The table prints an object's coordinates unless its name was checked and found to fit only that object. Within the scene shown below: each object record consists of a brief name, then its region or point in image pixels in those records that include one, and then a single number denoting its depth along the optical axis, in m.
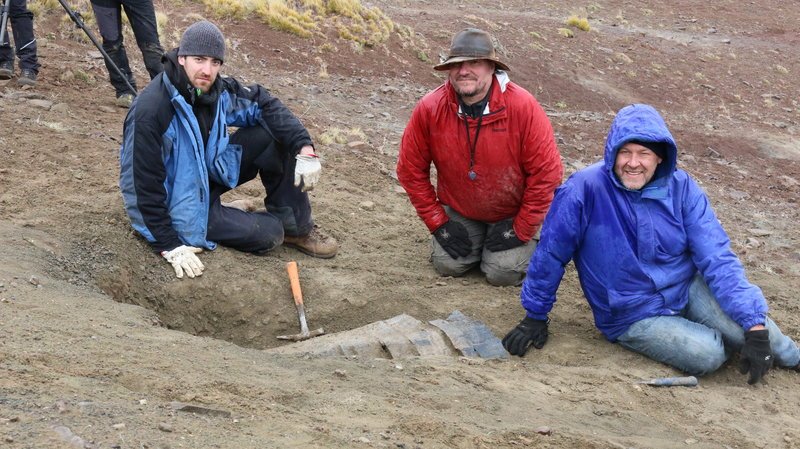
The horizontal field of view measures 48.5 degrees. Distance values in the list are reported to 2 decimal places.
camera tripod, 7.75
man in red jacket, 5.57
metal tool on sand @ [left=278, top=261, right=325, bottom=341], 5.17
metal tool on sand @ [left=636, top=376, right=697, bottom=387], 4.49
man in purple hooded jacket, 4.48
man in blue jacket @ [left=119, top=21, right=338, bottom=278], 5.18
